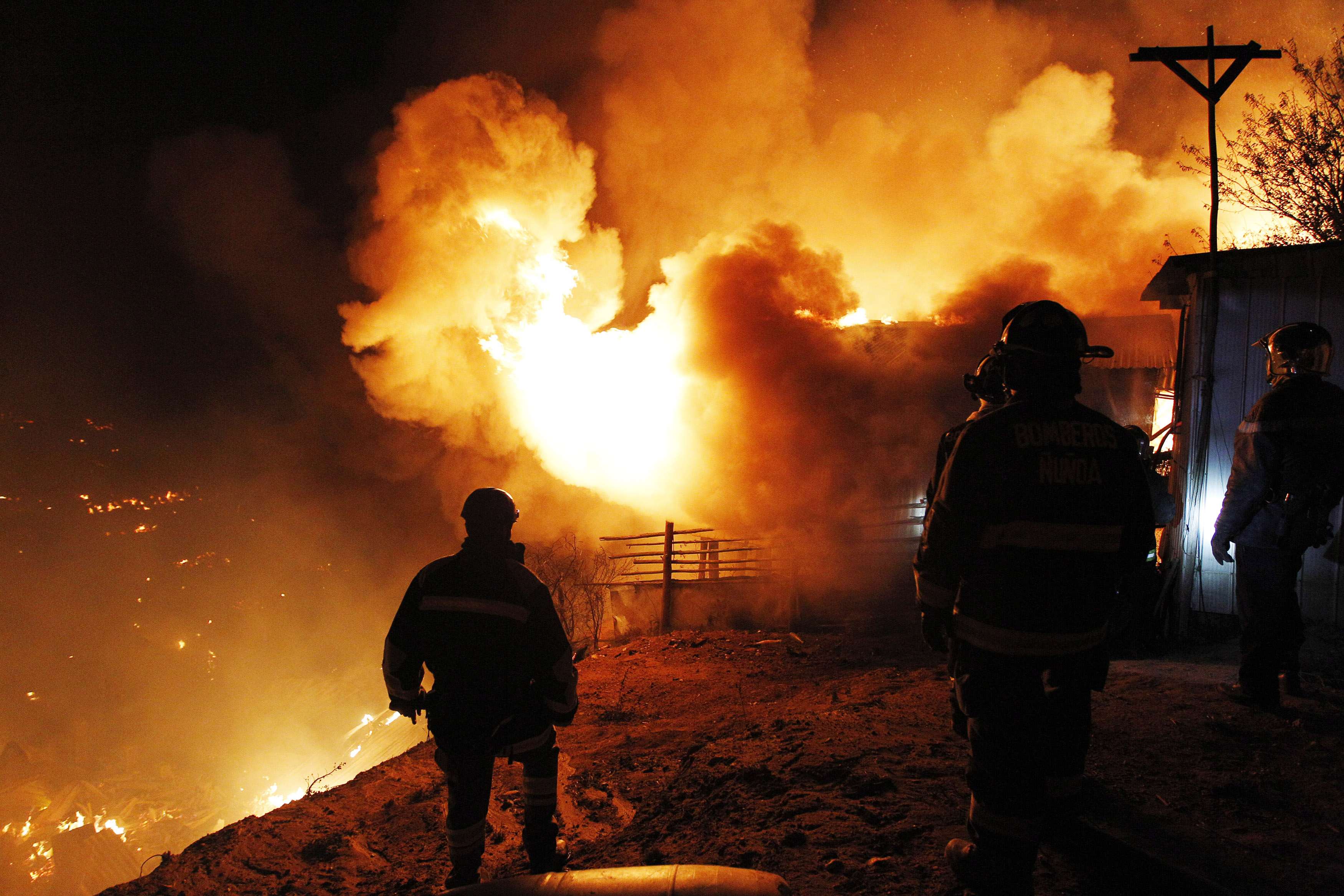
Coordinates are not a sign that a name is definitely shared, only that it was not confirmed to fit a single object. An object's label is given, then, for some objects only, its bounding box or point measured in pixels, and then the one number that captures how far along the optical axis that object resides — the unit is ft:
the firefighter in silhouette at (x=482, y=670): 9.57
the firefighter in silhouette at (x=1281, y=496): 12.63
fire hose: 7.06
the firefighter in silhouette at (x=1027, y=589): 7.07
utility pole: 21.38
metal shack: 20.48
